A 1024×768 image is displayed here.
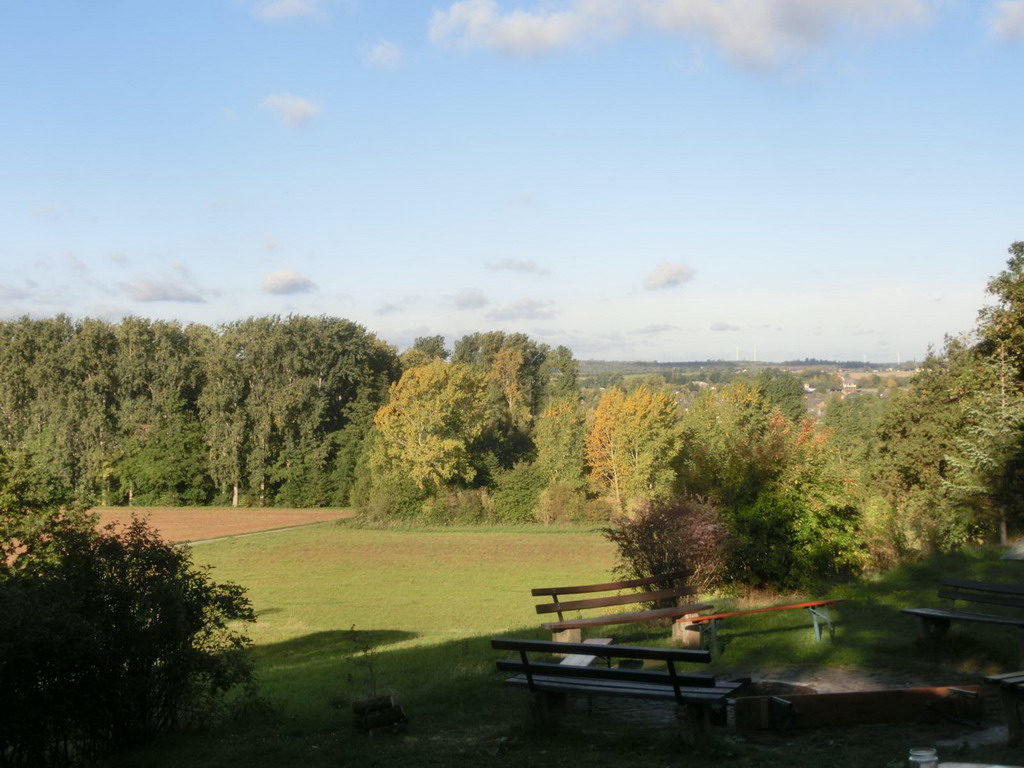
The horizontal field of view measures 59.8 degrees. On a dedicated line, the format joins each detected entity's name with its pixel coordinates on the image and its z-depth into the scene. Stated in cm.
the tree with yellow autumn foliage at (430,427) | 5884
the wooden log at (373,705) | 764
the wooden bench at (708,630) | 1036
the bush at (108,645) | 661
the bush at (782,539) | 1628
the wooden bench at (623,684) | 645
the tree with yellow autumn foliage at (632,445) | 5984
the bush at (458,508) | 5781
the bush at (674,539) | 1489
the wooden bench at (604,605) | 1030
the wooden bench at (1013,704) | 613
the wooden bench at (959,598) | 959
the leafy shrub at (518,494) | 5844
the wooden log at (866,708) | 697
